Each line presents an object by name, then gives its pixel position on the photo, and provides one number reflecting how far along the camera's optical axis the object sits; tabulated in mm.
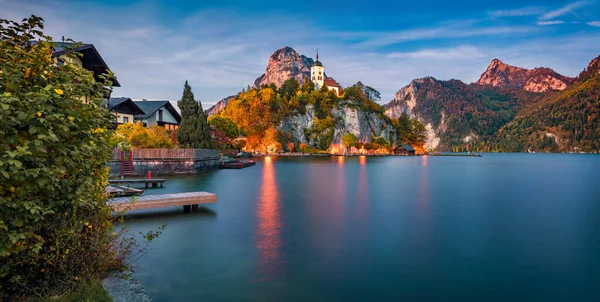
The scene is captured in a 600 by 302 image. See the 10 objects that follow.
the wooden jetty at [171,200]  18569
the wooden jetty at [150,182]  34256
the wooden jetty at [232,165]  67388
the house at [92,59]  32688
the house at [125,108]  58594
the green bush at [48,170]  6379
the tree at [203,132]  64625
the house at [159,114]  76894
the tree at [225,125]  119125
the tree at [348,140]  198000
